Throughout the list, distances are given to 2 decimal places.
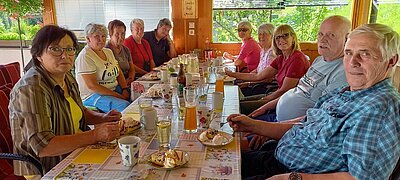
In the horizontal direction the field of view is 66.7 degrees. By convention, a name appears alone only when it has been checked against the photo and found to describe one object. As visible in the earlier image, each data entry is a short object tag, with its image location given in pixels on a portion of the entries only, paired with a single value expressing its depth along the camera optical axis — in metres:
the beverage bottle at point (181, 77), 2.24
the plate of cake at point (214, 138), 1.27
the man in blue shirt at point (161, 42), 4.25
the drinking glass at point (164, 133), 1.24
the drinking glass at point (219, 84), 2.05
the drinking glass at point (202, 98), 1.65
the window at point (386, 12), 3.67
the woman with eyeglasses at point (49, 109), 1.25
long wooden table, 1.04
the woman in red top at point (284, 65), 2.48
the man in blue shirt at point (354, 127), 0.99
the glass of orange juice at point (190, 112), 1.42
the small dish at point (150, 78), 2.76
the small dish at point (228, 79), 2.58
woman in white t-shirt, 2.58
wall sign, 4.63
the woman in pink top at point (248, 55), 3.96
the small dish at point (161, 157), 1.08
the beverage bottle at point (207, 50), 4.06
